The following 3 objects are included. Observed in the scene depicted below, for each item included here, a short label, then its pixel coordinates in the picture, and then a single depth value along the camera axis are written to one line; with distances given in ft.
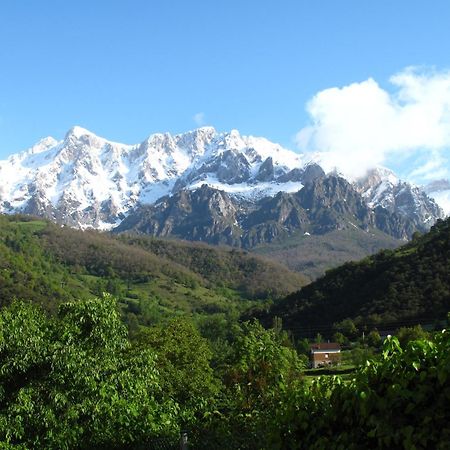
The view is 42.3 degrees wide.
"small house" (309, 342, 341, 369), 334.24
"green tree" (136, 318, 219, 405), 106.73
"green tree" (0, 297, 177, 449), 40.40
